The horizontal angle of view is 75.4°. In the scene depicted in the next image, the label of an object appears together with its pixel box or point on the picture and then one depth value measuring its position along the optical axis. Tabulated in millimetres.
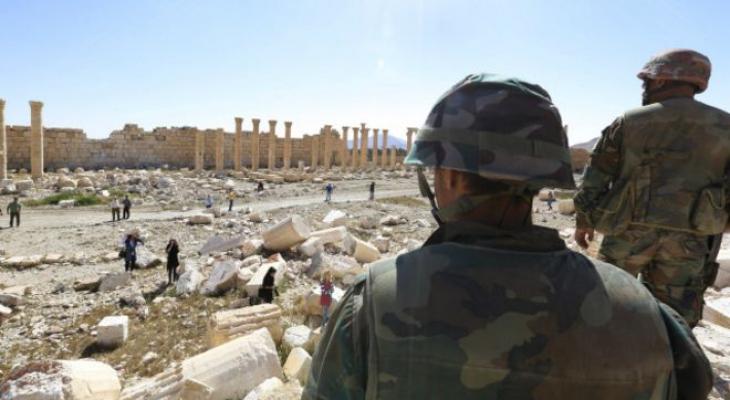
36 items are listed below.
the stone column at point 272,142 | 37188
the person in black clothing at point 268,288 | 6918
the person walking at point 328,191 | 19766
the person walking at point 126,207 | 15274
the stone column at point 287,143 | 38906
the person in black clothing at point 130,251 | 9117
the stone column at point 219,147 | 34406
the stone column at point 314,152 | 41159
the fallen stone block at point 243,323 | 5344
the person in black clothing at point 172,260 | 8414
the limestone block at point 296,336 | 5402
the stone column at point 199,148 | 33406
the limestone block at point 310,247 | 9297
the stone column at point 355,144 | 42812
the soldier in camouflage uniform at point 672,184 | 2711
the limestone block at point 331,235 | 10197
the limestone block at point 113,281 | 8065
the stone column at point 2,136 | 23266
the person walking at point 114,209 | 15070
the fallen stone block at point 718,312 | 4641
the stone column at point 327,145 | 40438
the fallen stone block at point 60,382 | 3947
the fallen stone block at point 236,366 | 4254
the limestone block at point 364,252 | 9367
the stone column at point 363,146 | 44000
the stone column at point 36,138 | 25781
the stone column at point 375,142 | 46812
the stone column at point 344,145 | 42019
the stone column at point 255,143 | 36031
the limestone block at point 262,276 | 7117
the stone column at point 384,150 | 45619
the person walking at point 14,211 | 13750
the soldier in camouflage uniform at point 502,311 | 1104
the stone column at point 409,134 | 45234
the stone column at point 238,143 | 34781
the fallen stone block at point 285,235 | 9461
